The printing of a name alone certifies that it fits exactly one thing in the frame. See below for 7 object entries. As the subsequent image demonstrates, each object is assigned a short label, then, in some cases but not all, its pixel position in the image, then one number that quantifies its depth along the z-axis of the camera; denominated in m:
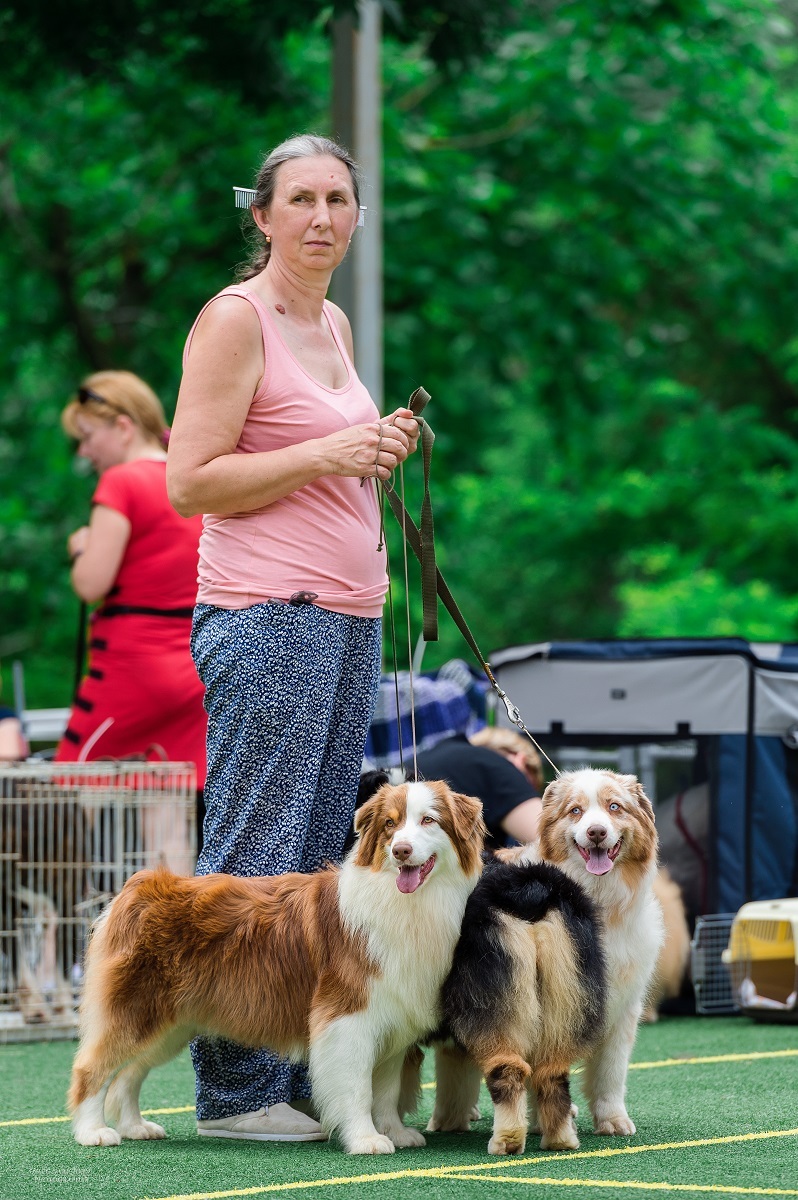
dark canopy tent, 13.24
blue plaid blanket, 14.16
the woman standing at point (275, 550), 7.95
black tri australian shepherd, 7.61
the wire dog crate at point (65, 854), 12.34
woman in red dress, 12.28
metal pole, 18.25
